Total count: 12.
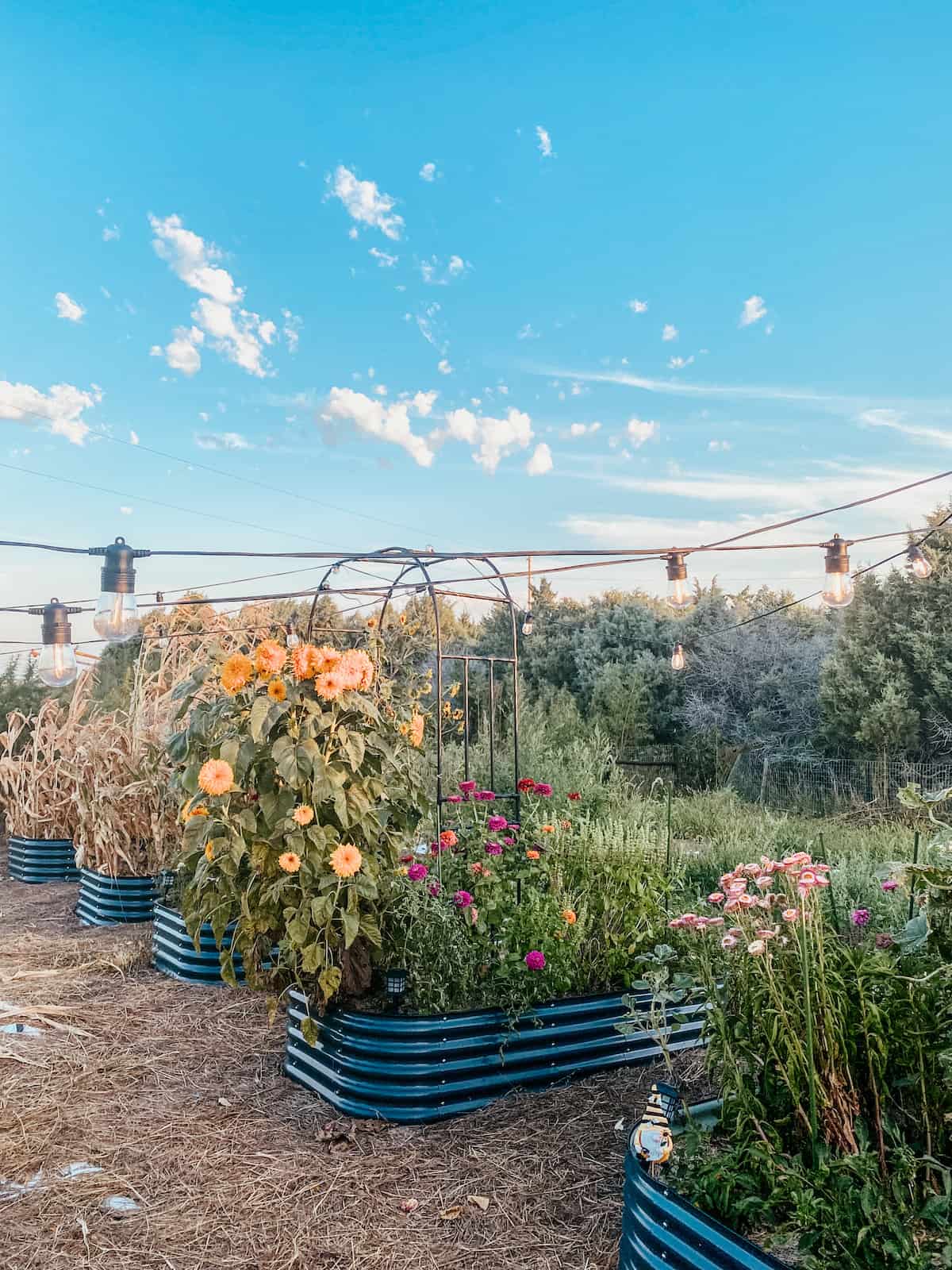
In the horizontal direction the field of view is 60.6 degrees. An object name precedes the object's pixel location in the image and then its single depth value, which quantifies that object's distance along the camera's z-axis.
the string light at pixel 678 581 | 4.09
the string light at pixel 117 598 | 2.81
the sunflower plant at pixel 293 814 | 2.46
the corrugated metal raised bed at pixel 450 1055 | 2.50
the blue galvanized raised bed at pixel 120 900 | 5.14
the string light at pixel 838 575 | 3.94
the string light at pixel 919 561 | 4.82
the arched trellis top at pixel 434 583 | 3.18
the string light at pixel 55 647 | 3.48
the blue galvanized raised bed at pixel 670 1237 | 1.42
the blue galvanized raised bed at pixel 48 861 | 6.66
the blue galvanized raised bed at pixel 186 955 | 3.99
